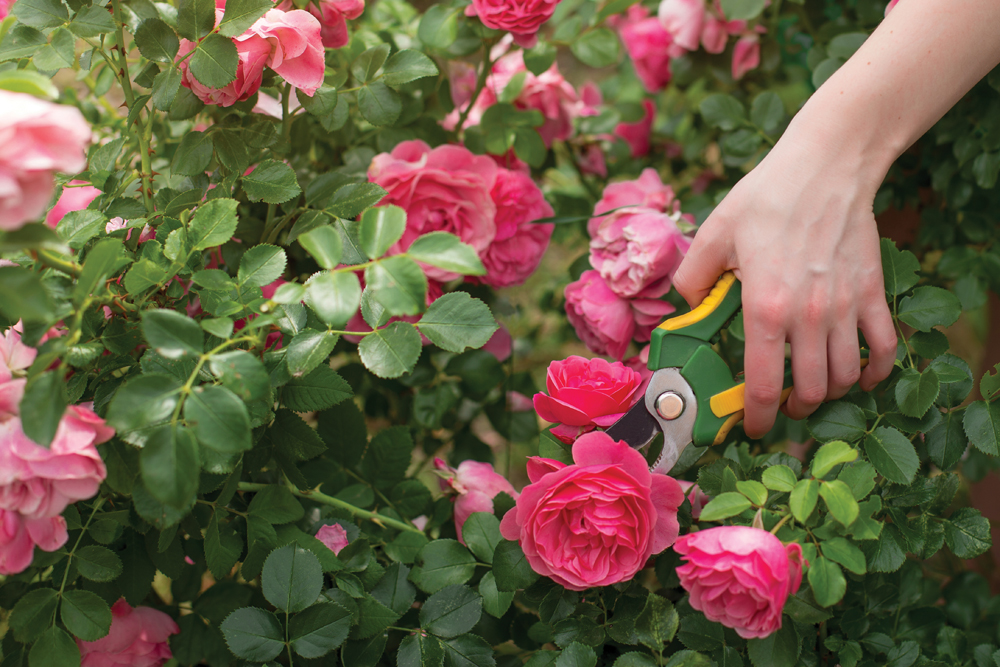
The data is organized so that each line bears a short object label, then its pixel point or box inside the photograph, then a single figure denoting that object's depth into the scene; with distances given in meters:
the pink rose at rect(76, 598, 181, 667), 0.62
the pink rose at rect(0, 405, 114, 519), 0.42
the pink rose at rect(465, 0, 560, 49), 0.75
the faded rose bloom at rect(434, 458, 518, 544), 0.71
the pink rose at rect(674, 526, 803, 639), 0.46
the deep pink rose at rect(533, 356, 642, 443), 0.59
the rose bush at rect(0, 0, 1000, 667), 0.45
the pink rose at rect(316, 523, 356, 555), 0.66
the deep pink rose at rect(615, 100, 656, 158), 1.21
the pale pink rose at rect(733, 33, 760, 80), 1.01
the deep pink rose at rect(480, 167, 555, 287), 0.82
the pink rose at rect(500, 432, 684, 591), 0.53
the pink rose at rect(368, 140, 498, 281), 0.74
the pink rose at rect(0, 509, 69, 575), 0.45
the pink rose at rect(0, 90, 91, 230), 0.33
